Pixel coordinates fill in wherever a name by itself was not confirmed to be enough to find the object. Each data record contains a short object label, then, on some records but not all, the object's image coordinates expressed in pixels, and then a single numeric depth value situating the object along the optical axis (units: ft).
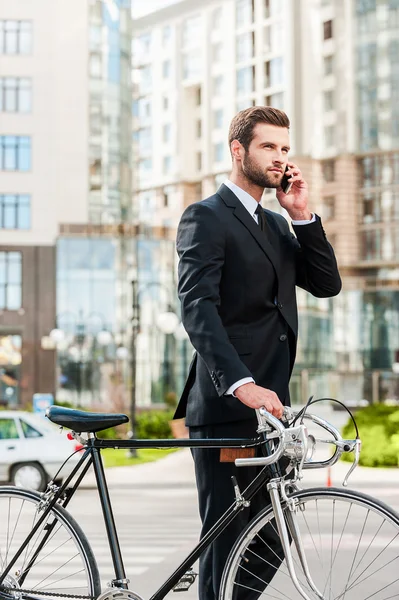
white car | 52.95
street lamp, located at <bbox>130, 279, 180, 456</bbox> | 94.02
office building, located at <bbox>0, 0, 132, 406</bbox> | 185.68
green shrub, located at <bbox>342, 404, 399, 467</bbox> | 66.64
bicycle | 11.73
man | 12.94
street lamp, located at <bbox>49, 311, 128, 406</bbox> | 181.47
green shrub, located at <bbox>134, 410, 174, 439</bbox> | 108.17
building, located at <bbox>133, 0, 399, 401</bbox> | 223.71
